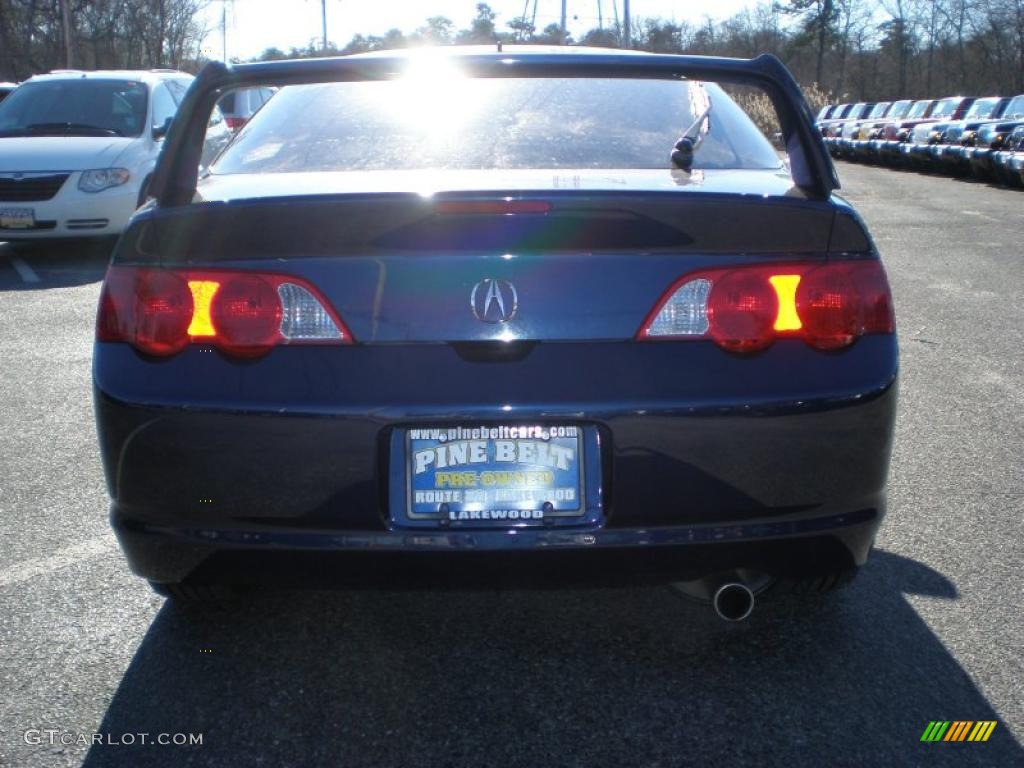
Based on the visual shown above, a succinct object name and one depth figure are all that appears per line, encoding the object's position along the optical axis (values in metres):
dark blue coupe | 2.55
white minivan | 10.33
